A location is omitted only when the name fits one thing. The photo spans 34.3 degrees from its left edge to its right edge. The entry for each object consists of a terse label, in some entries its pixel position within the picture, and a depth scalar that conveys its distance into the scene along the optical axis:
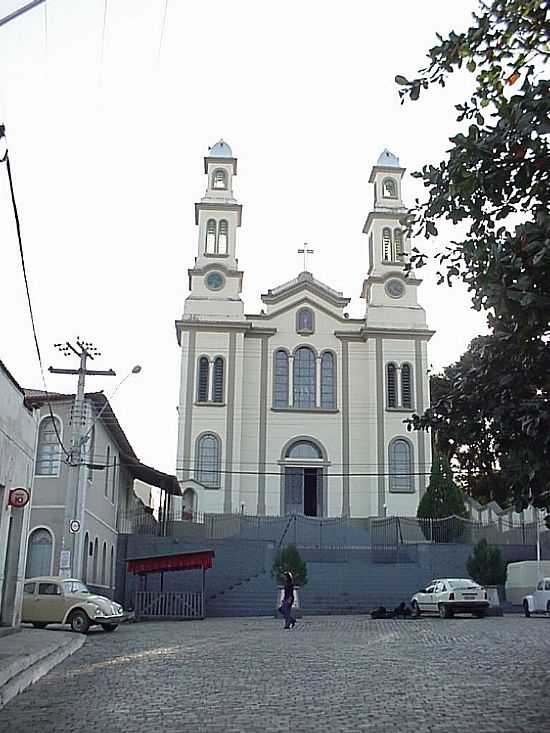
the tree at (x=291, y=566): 30.80
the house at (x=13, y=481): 16.30
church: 41.91
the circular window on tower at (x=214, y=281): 45.22
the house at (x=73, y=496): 24.81
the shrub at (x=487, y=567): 30.31
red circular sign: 16.81
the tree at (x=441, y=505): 36.88
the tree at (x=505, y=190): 7.12
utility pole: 24.00
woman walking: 21.69
